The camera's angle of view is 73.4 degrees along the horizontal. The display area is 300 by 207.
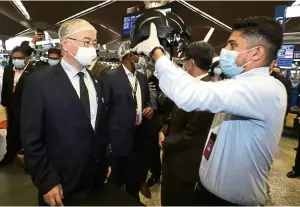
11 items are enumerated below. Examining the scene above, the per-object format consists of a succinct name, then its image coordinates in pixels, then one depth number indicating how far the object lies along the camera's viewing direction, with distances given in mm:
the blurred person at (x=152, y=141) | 2238
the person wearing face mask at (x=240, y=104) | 758
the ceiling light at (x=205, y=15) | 8785
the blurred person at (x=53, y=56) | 3144
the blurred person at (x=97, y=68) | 2751
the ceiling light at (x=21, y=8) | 6894
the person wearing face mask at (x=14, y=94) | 2666
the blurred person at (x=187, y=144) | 1404
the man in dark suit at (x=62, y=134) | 1057
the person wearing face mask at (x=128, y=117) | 1855
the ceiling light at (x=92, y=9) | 8835
